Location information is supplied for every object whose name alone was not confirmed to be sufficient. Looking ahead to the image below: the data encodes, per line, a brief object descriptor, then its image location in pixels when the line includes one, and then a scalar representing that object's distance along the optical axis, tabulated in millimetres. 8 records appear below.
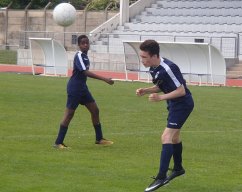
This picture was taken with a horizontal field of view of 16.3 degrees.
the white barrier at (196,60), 35156
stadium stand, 43378
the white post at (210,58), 34900
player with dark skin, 14625
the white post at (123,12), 51409
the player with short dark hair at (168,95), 11008
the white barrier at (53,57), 39625
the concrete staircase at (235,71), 39144
